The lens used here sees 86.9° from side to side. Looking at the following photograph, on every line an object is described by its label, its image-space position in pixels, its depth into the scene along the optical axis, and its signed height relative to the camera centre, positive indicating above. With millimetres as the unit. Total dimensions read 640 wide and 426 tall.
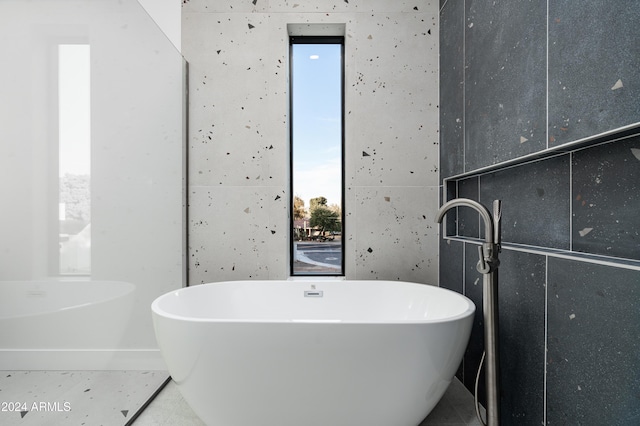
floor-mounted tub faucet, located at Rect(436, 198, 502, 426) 1167 -339
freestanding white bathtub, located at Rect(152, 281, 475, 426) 1130 -537
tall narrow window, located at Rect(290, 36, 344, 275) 2379 +498
